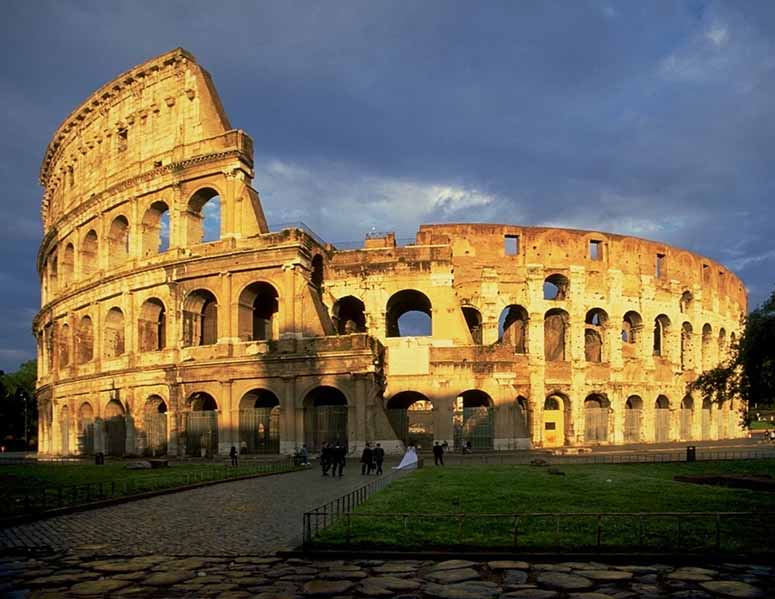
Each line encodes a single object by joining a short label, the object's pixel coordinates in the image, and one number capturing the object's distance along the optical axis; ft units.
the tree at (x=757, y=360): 72.49
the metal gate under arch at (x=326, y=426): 108.17
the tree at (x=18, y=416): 195.11
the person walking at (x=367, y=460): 75.36
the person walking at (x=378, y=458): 75.97
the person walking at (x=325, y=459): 76.02
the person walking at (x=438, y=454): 87.35
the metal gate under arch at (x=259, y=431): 110.42
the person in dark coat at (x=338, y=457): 75.46
